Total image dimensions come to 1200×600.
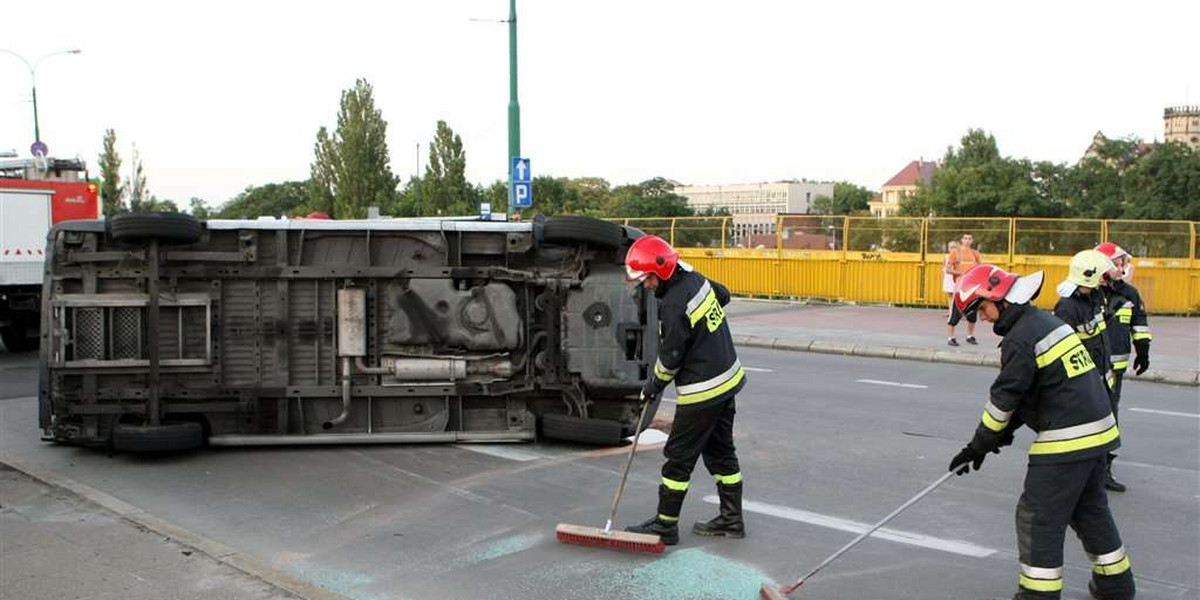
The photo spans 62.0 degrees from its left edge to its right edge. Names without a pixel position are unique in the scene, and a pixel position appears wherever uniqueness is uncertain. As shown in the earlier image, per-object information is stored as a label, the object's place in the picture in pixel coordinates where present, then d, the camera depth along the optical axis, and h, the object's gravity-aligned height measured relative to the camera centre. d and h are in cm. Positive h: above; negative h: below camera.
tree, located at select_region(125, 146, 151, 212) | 5522 +405
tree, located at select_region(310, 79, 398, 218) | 5991 +622
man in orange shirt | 1499 +0
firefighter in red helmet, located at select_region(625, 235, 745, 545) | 551 -58
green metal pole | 1888 +304
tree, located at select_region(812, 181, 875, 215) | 15262 +902
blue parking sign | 1878 +142
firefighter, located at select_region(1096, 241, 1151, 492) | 714 -44
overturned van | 743 -56
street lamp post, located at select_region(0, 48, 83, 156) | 2287 +255
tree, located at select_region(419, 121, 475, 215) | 6028 +557
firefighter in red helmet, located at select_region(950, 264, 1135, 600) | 443 -73
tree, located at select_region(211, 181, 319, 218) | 11094 +689
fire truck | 1418 +30
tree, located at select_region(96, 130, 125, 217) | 5519 +505
